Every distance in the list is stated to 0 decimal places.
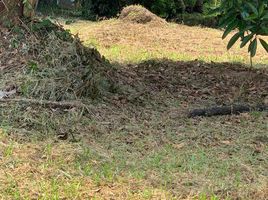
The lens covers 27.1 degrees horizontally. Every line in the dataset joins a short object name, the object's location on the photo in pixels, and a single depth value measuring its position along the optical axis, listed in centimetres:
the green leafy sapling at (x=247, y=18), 526
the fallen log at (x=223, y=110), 540
